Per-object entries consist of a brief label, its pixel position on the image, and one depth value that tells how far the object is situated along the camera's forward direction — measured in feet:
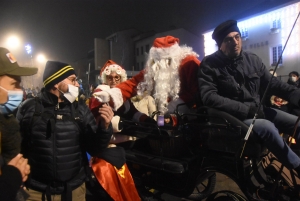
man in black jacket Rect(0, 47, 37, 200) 4.90
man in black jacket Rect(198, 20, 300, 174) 9.30
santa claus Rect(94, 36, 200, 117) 12.12
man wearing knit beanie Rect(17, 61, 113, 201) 7.34
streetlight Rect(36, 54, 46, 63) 63.87
